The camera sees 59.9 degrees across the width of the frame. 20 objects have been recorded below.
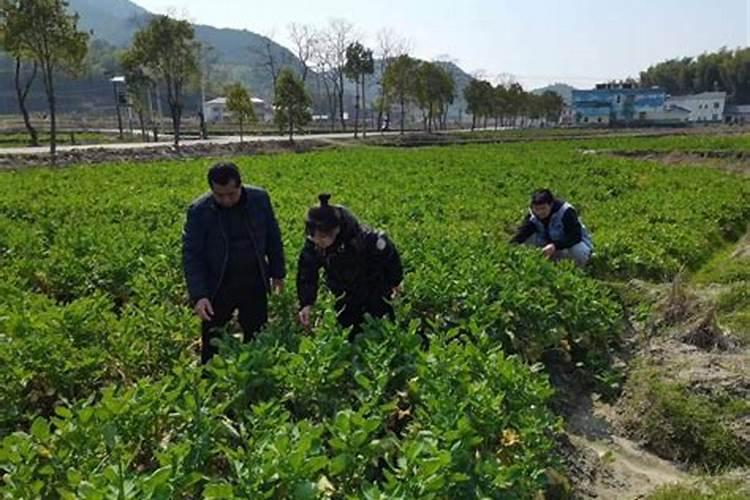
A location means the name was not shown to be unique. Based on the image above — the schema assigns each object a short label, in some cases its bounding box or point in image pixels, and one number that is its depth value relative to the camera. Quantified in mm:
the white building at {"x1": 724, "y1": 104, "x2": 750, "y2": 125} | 93950
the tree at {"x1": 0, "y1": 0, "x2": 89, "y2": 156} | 27562
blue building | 98312
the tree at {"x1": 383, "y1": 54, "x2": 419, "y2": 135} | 65000
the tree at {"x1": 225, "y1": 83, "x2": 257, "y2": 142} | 47719
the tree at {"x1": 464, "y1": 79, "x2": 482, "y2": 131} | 81188
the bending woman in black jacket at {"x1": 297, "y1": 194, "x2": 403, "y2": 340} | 4449
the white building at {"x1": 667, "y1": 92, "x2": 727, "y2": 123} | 101188
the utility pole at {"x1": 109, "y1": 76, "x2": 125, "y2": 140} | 54091
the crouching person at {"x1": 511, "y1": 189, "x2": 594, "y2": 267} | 7195
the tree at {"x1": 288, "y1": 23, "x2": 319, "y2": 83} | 84500
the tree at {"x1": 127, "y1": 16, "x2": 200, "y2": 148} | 41094
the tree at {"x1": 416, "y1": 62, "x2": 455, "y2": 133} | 66062
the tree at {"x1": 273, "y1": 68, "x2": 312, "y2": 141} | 47125
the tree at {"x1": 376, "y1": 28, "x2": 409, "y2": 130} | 66688
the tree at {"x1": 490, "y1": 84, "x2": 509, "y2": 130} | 85506
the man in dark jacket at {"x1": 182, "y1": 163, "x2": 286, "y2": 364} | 4738
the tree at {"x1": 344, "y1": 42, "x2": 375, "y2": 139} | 67375
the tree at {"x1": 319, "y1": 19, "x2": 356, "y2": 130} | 74188
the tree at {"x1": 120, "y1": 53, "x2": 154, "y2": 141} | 47469
